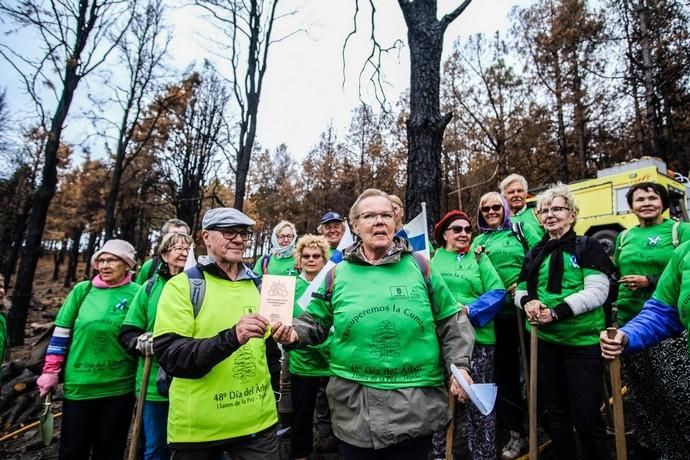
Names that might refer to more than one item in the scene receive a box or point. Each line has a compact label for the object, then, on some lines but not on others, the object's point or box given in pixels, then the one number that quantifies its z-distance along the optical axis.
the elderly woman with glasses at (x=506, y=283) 3.71
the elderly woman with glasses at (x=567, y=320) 2.78
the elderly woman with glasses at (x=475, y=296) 3.14
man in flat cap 1.99
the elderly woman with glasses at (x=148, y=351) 2.92
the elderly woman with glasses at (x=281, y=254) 4.97
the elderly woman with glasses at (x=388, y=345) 1.93
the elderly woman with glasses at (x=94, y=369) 3.03
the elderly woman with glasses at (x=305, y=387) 3.54
